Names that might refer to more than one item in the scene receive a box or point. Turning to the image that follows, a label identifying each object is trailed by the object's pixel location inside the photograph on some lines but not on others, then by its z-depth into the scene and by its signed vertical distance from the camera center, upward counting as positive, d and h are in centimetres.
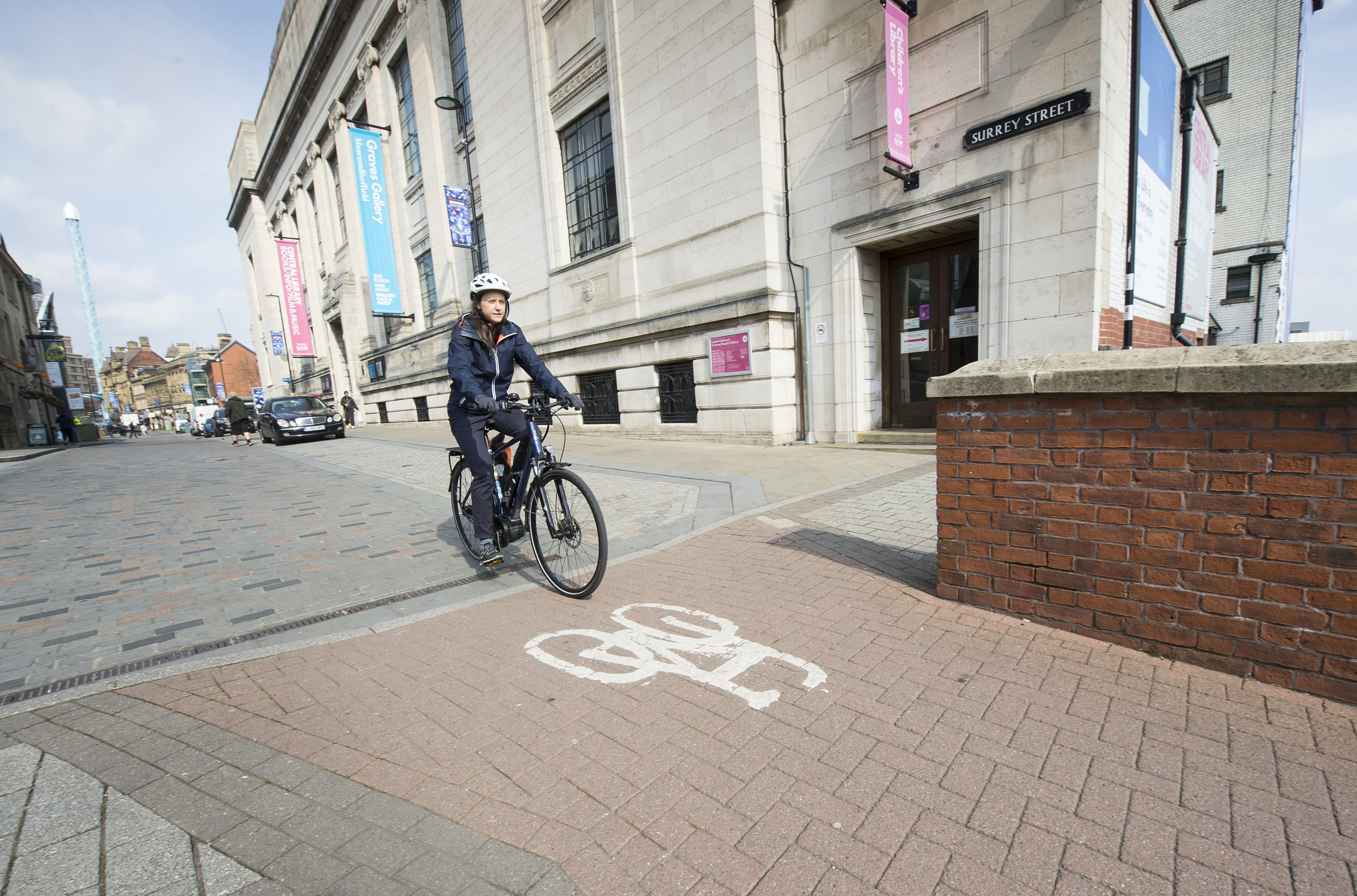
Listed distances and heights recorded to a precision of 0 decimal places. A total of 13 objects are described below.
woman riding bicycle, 393 +11
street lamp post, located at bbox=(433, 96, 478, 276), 1689 +877
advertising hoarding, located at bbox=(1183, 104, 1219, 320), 1125 +281
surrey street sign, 668 +295
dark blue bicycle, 367 -84
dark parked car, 1777 -46
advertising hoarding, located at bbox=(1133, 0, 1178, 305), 783 +266
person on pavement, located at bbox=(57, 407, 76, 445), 3017 -25
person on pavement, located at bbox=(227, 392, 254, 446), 1831 -20
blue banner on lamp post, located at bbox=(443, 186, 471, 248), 1869 +597
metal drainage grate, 274 -133
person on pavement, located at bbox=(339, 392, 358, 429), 2839 -21
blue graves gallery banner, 2319 +770
